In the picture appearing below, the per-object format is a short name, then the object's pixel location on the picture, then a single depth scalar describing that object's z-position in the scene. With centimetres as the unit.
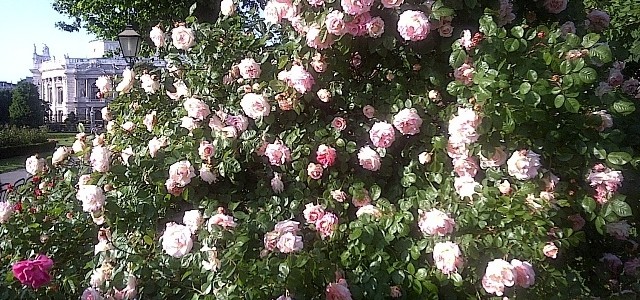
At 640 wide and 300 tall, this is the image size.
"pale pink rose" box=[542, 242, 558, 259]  195
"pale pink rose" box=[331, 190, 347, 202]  235
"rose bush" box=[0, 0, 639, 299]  201
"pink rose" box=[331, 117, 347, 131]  247
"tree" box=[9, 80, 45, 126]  4003
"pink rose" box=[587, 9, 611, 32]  286
